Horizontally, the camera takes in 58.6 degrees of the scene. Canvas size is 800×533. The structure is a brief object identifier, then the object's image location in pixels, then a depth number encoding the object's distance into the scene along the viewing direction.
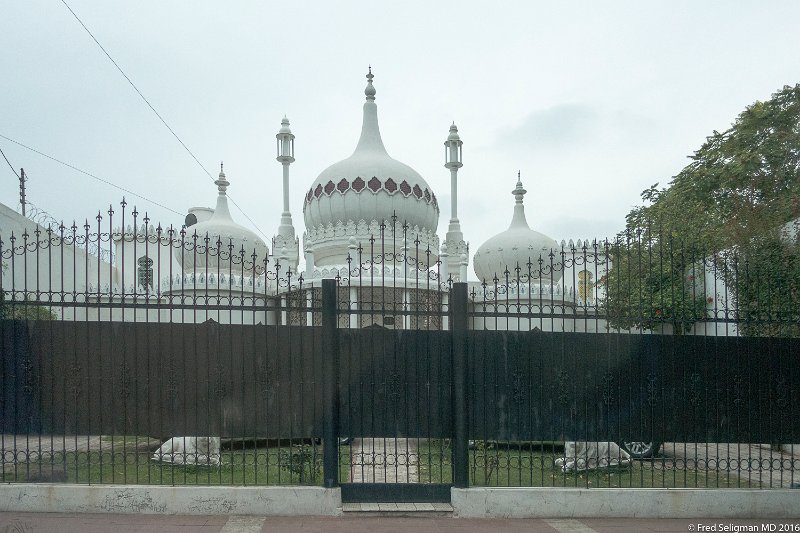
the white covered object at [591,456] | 9.59
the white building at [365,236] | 16.77
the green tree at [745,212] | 7.99
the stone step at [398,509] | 7.22
